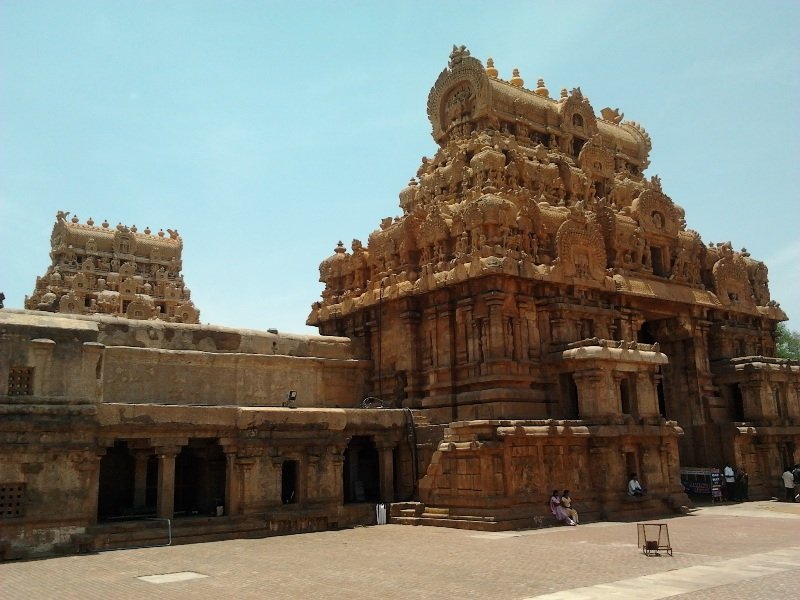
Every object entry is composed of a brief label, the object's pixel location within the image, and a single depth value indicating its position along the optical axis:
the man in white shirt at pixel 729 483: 30.12
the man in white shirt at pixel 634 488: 24.09
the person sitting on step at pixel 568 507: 22.14
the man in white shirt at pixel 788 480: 30.25
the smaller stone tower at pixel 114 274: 47.88
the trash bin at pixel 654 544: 15.59
